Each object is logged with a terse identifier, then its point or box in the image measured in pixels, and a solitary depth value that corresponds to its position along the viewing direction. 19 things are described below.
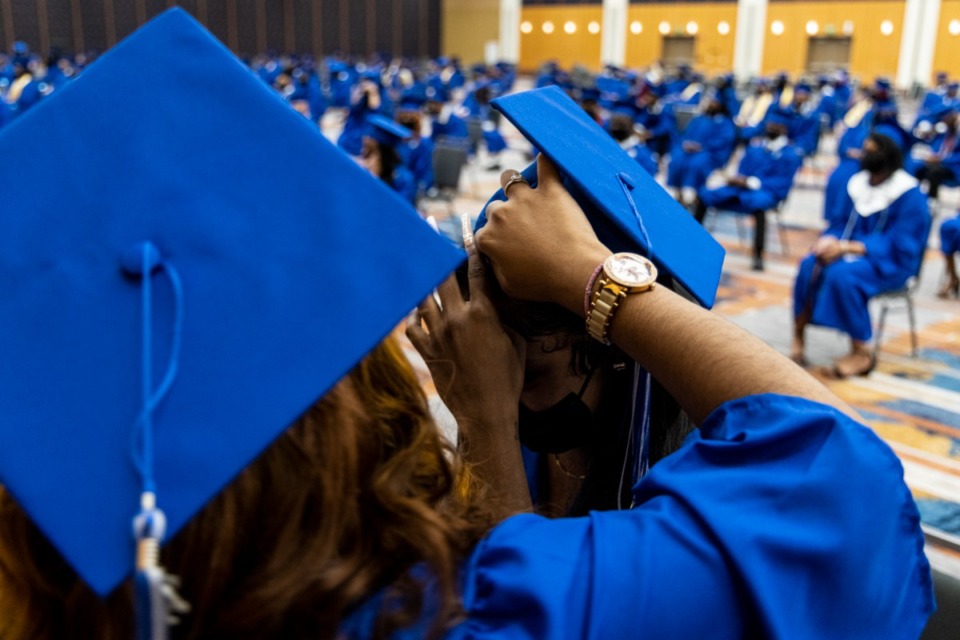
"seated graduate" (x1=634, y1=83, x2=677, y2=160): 12.80
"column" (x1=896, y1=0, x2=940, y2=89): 26.73
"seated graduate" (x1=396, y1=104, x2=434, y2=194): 8.38
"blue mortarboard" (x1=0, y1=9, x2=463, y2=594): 0.67
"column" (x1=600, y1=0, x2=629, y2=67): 32.81
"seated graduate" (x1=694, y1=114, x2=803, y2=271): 7.88
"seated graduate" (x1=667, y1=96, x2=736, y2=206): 9.77
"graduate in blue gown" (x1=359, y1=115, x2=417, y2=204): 6.34
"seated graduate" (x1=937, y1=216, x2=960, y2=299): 6.56
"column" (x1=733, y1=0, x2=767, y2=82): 29.81
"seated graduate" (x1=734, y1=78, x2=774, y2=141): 12.97
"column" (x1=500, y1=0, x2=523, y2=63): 34.84
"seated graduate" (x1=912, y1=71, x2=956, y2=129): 14.07
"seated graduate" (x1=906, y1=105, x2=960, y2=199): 9.19
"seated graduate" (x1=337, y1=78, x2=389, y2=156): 9.70
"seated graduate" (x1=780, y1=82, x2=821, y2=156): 13.16
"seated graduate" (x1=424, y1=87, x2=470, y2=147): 11.21
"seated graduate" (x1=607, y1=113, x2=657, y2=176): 7.93
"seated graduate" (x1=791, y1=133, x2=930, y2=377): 5.42
